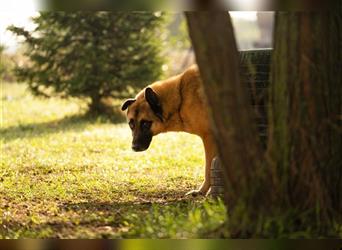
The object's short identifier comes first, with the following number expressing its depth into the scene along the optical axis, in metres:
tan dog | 15.46
